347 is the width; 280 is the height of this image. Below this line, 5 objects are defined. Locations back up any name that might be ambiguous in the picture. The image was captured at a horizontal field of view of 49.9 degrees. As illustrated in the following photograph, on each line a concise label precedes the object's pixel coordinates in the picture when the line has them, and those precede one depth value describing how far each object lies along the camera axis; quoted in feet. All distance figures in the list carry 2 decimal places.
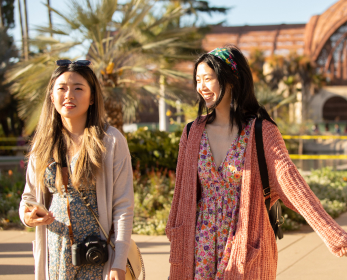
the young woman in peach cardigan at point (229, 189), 6.15
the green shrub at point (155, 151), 24.89
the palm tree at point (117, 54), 23.27
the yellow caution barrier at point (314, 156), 44.47
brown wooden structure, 118.73
